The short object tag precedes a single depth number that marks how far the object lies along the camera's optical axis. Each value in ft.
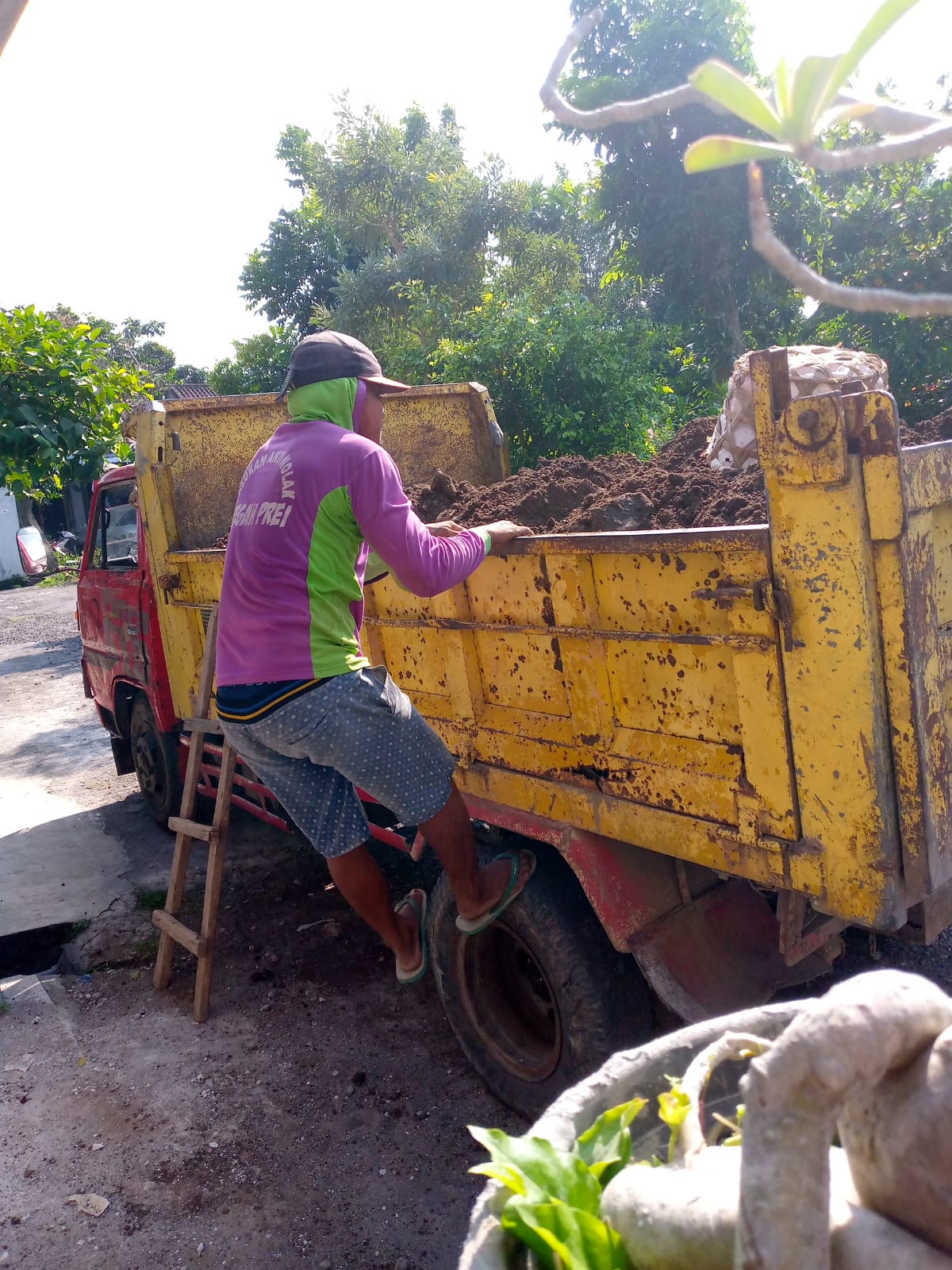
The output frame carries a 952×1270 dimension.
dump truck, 6.44
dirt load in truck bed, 9.04
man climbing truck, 8.54
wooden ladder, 12.61
